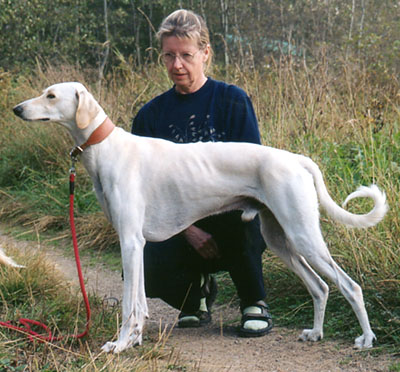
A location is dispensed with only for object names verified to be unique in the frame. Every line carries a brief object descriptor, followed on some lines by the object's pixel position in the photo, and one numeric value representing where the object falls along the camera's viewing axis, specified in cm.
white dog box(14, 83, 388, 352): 311
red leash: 302
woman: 357
